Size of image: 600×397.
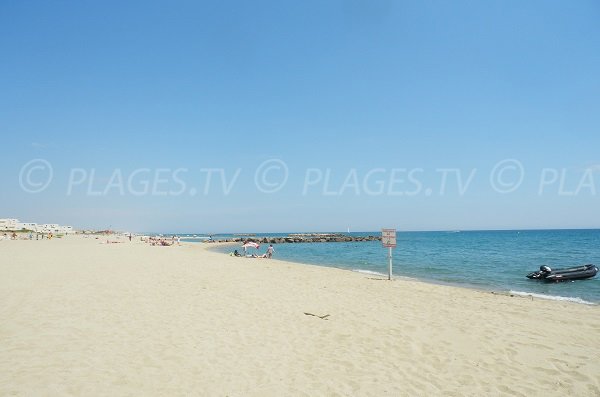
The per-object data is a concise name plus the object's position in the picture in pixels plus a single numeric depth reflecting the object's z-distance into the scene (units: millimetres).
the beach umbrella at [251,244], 32312
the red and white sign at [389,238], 18141
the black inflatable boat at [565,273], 20312
